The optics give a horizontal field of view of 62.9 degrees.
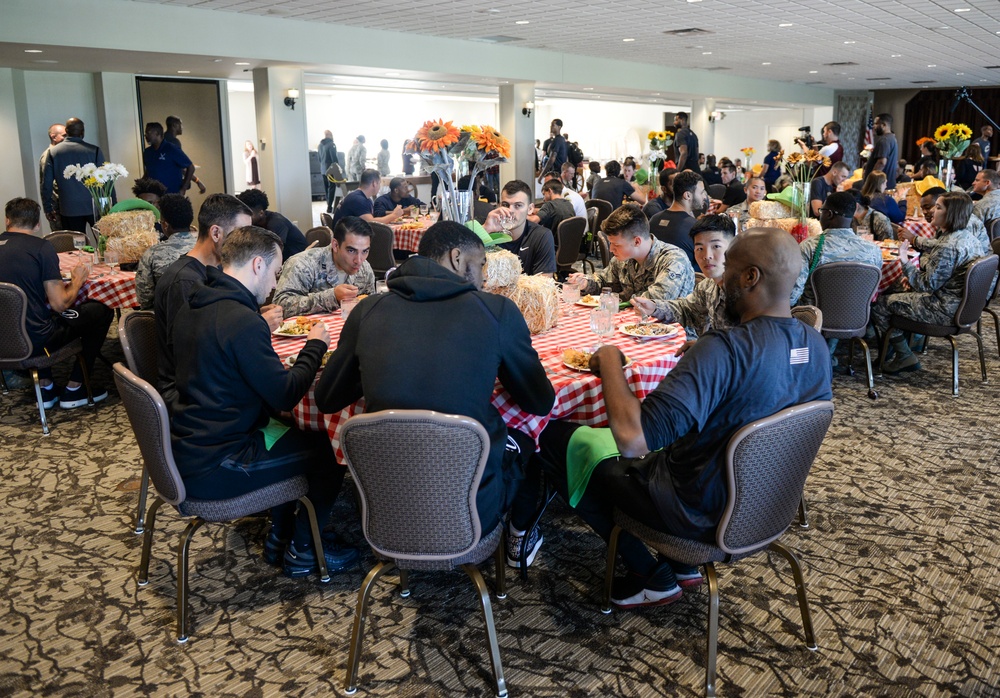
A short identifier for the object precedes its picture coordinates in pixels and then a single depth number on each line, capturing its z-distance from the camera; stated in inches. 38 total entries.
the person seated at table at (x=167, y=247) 174.6
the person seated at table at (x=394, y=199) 330.3
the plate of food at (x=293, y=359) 114.6
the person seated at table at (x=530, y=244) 196.7
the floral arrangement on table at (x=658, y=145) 457.7
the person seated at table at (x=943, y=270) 198.2
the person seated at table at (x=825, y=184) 309.0
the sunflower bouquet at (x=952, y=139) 378.9
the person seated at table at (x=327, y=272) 149.4
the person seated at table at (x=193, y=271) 118.6
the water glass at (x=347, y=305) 137.3
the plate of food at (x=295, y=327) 132.3
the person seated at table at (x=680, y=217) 219.9
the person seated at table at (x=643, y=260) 158.4
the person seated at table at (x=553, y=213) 322.7
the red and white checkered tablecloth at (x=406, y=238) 304.5
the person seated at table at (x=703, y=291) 142.3
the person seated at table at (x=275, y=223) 200.7
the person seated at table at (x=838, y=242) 194.5
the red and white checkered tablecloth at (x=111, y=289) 193.8
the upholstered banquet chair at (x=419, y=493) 80.9
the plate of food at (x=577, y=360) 111.4
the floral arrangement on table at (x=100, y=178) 229.1
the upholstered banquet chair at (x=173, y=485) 96.6
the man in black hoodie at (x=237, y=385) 98.9
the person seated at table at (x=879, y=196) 293.1
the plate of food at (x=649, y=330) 127.6
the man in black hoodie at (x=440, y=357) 86.9
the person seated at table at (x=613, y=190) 404.8
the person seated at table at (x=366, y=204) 294.7
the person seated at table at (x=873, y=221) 259.8
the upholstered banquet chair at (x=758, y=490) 82.7
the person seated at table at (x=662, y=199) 339.0
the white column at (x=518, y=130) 566.6
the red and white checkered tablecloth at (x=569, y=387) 107.4
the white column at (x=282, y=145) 440.1
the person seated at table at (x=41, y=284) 176.9
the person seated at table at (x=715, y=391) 80.7
